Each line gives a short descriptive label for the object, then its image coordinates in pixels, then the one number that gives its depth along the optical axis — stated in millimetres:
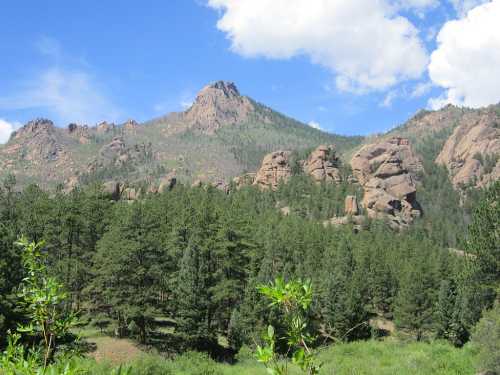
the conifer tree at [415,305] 47250
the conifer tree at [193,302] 33719
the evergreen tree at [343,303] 42812
